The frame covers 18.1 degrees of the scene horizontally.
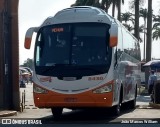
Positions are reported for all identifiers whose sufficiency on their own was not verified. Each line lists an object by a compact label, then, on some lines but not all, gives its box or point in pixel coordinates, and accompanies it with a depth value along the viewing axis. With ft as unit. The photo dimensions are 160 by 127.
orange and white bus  53.67
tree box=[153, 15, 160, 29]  269.75
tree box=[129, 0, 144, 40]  149.18
